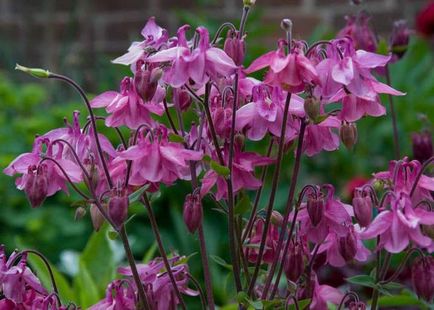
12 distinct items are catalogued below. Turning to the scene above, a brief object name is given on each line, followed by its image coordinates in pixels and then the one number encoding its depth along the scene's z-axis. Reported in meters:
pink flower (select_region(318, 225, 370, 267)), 1.12
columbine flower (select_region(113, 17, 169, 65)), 1.10
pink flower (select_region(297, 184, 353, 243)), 1.12
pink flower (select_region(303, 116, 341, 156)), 1.12
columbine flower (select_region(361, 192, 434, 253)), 1.07
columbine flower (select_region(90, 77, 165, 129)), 1.10
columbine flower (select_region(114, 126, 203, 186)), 1.08
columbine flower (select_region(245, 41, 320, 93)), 1.07
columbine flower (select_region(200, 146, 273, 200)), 1.11
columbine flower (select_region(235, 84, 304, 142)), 1.09
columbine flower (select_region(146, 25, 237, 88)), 1.07
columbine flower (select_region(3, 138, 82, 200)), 1.10
